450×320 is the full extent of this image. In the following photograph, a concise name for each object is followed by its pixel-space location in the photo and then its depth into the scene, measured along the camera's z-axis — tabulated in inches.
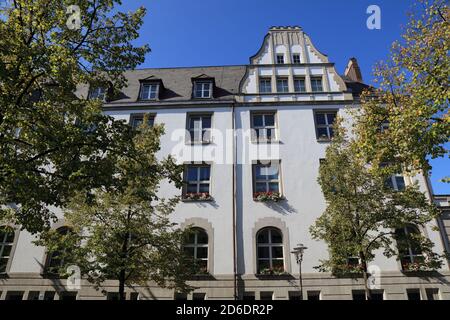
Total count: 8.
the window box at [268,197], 775.7
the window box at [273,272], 703.1
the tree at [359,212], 565.3
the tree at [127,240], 521.0
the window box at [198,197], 782.5
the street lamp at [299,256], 633.5
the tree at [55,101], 360.8
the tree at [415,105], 444.8
